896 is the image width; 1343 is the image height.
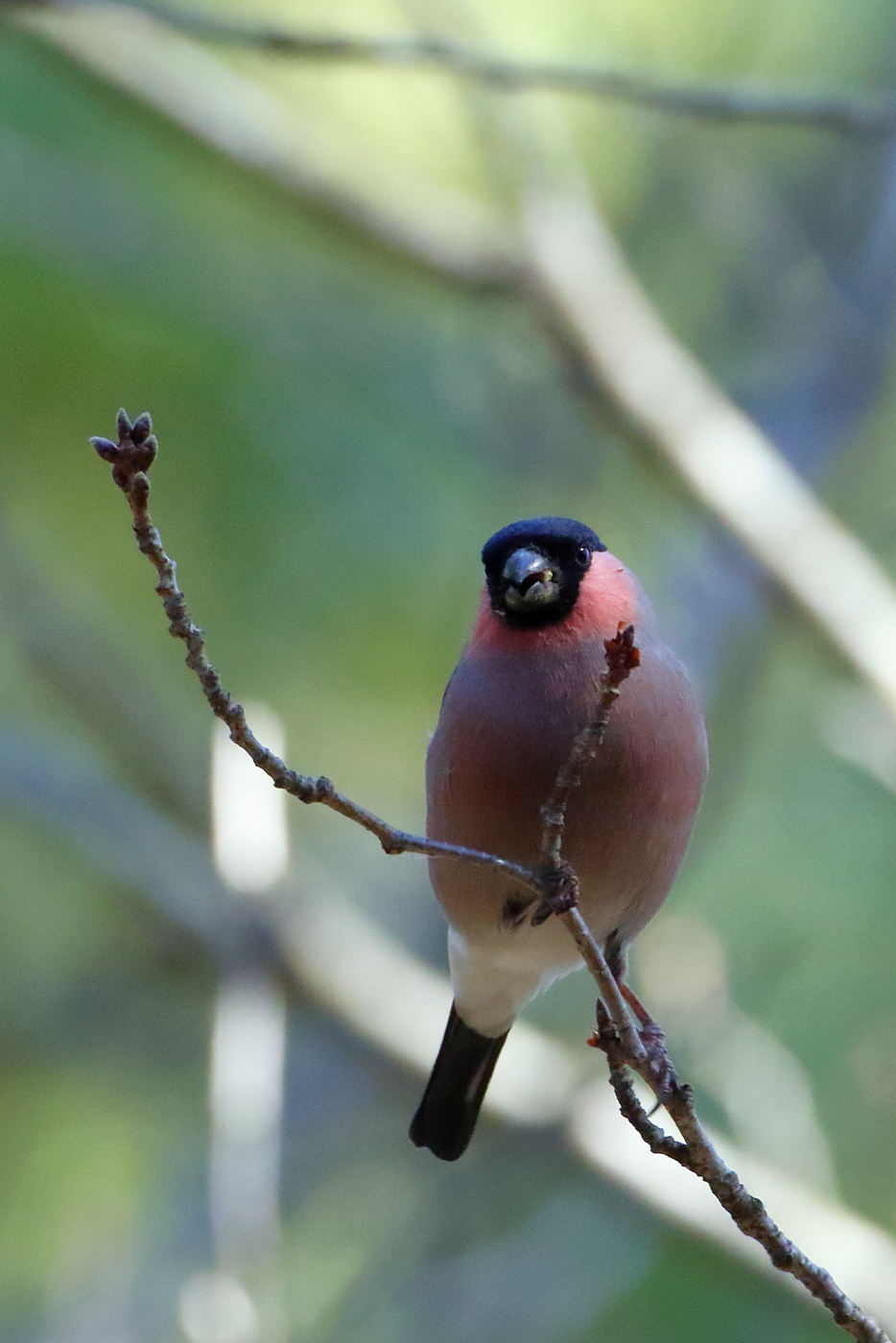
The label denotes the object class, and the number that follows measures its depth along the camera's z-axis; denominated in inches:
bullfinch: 296.7
